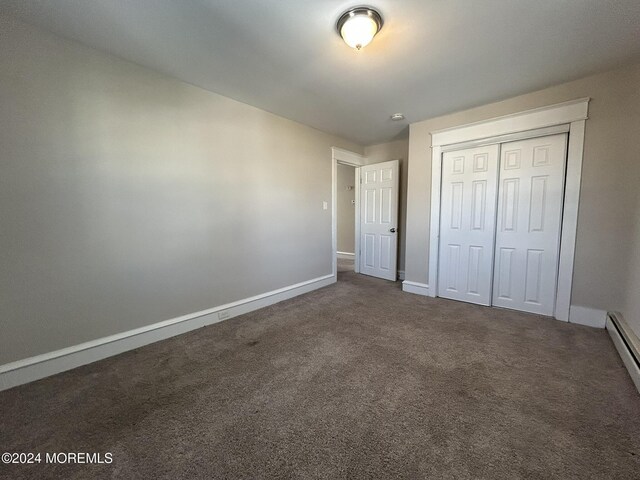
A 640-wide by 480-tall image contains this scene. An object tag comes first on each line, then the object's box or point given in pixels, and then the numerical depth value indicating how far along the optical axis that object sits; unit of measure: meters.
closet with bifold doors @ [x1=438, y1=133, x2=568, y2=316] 2.70
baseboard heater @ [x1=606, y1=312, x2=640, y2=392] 1.70
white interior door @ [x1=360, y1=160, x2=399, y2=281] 4.30
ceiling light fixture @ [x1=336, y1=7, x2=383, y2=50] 1.57
